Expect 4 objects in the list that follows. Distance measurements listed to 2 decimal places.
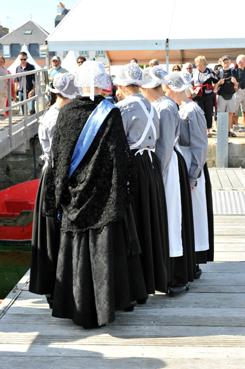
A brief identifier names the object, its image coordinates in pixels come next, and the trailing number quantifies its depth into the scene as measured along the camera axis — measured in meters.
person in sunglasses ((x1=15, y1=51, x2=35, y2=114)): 12.83
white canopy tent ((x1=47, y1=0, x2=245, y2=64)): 13.18
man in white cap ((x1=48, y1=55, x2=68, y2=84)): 13.34
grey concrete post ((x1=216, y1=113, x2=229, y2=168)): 10.99
